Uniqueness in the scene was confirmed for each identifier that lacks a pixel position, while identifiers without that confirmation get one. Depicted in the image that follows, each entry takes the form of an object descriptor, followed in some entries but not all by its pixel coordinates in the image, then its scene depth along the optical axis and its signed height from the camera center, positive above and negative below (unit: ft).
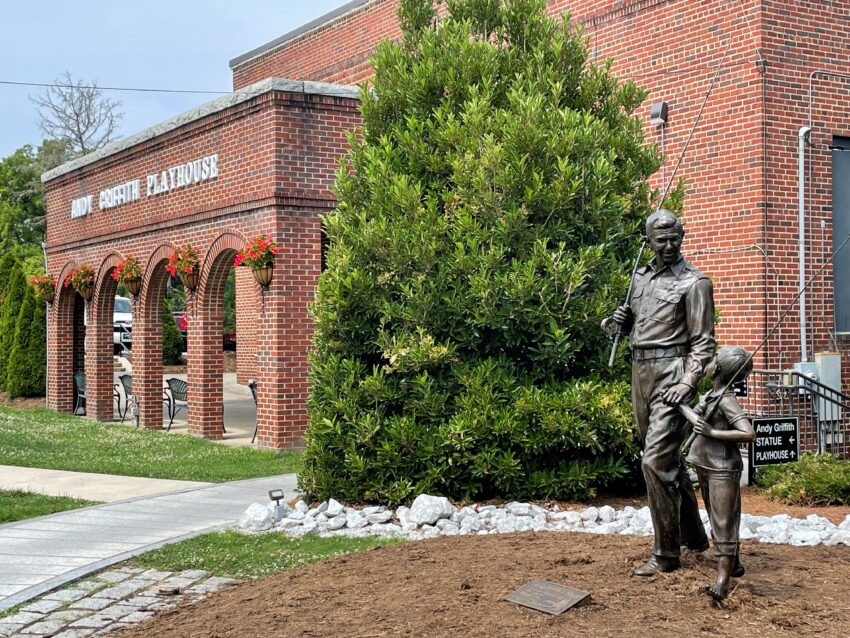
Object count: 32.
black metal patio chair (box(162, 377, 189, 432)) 61.67 -4.66
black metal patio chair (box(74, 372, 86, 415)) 71.61 -4.86
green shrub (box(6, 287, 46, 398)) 80.53 -3.43
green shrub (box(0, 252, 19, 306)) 90.99 +4.07
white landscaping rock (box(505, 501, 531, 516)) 29.76 -5.57
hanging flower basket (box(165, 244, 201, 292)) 55.21 +2.47
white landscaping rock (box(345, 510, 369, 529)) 30.01 -5.91
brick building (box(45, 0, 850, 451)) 42.63 +6.01
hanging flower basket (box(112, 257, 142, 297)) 60.95 +2.13
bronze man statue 20.04 -1.11
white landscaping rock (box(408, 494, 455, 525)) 29.04 -5.46
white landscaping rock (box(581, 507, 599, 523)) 28.94 -5.59
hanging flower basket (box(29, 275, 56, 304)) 75.00 +1.98
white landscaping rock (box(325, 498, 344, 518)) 30.83 -5.73
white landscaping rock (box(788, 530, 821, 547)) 25.65 -5.60
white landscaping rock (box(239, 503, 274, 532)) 30.55 -5.98
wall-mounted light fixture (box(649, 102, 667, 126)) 46.55 +8.43
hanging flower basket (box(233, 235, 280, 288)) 48.03 +2.43
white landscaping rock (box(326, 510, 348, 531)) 30.12 -5.97
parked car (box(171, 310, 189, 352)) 132.45 -1.26
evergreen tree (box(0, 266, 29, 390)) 82.99 +0.21
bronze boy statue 18.90 -2.60
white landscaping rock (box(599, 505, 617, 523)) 28.91 -5.58
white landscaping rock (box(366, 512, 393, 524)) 30.02 -5.82
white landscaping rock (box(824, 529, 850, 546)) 25.66 -5.60
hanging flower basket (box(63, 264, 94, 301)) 68.74 +2.07
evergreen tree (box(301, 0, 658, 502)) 30.27 +0.41
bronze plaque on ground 18.44 -5.08
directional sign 34.01 -4.30
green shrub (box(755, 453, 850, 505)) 32.83 -5.49
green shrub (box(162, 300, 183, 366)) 113.80 -3.07
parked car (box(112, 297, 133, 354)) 122.11 -2.15
